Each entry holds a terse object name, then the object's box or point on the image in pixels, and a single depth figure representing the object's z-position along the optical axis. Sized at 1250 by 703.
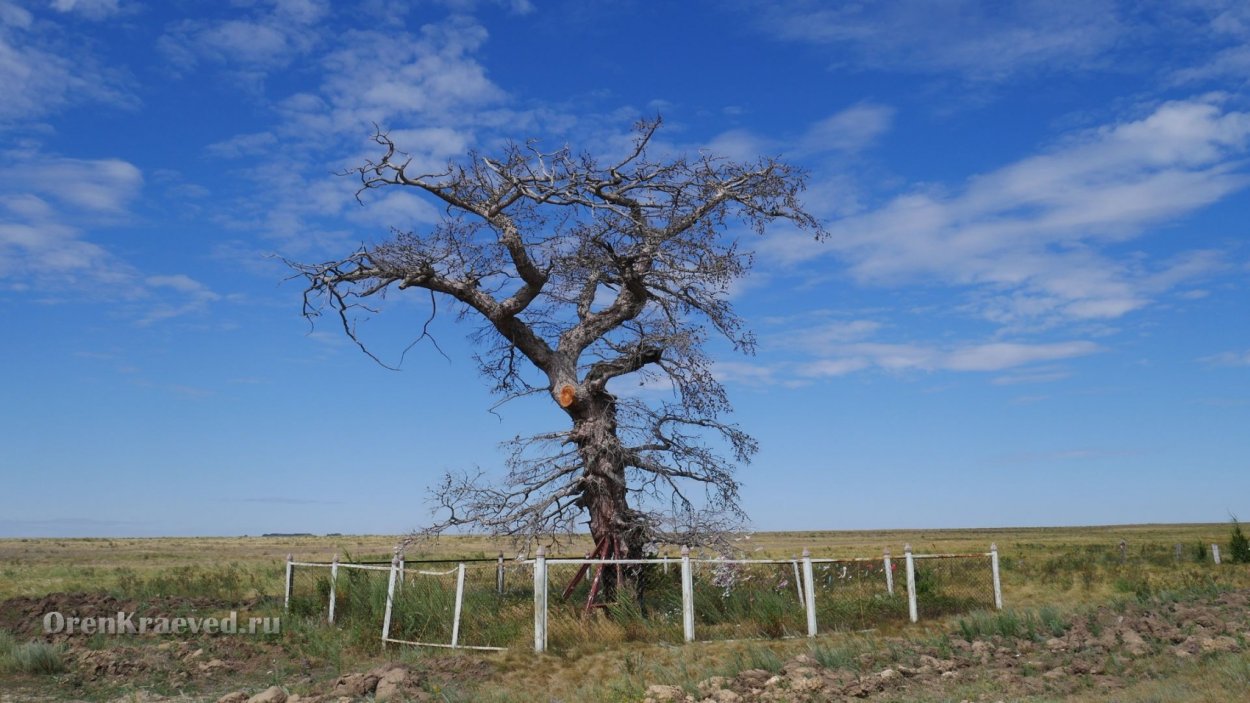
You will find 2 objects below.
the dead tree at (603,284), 17.08
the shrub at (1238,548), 31.33
